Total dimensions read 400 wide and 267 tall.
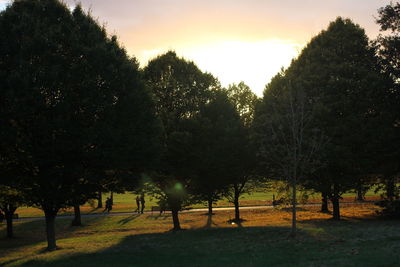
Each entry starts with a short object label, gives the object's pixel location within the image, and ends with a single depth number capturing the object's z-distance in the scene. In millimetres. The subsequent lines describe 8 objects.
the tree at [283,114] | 22797
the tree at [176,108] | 31203
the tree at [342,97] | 29766
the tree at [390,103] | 29594
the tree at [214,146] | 31812
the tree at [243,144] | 36375
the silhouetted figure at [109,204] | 51938
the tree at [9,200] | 26208
